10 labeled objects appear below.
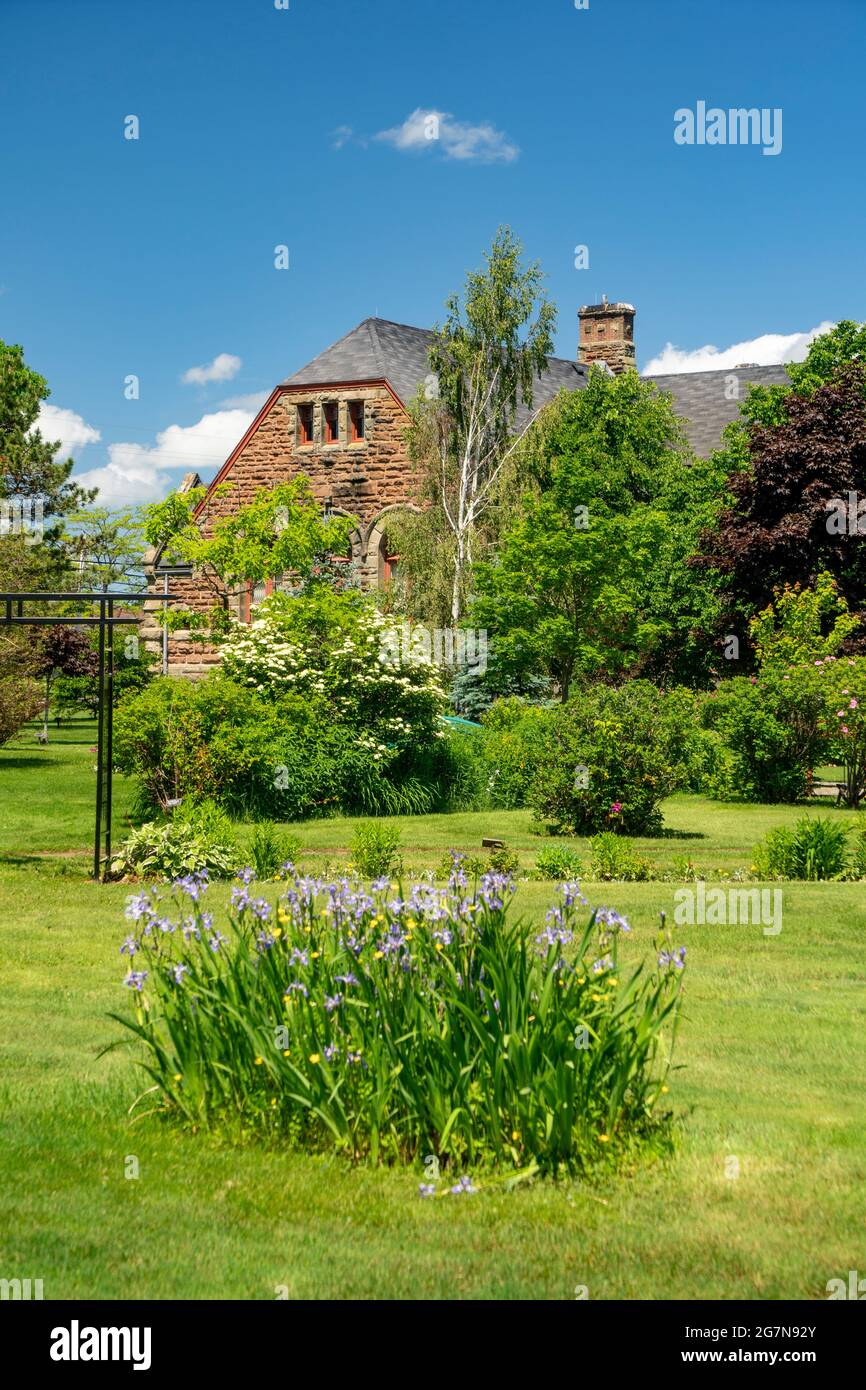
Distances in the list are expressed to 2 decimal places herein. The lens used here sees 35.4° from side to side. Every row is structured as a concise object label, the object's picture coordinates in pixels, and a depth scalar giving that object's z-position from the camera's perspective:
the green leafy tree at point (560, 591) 27.77
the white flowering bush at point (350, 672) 20.22
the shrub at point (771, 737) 21.11
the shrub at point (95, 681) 31.70
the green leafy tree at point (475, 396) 31.19
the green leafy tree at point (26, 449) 37.12
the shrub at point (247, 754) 17.47
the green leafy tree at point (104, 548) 56.25
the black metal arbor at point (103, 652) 12.65
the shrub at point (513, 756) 18.73
